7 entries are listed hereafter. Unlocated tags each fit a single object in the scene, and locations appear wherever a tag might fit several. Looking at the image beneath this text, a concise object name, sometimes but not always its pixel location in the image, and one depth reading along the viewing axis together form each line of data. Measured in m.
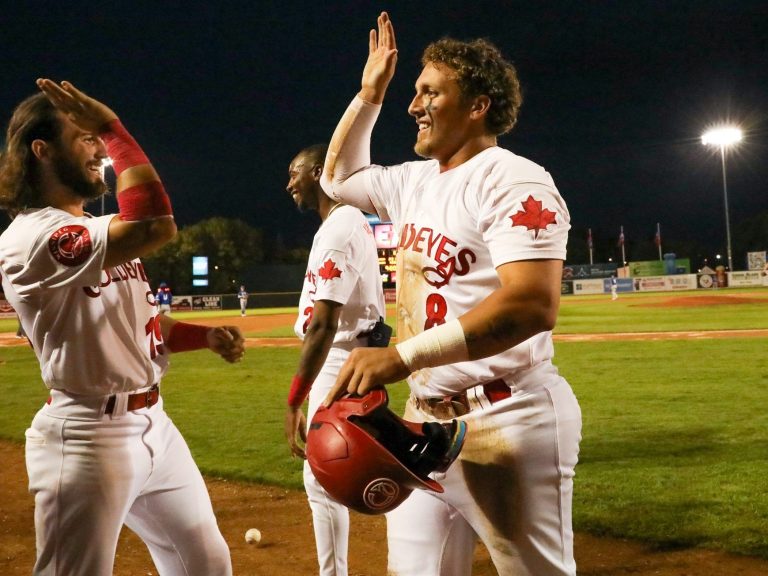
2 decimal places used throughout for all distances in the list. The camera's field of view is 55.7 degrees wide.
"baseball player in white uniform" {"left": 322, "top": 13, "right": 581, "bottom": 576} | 1.75
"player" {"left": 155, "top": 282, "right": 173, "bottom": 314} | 35.22
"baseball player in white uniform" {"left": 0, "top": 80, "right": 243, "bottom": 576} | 2.28
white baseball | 4.70
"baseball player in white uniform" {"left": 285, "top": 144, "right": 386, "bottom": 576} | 3.54
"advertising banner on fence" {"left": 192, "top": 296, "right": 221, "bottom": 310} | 53.56
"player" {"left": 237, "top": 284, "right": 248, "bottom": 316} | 38.91
